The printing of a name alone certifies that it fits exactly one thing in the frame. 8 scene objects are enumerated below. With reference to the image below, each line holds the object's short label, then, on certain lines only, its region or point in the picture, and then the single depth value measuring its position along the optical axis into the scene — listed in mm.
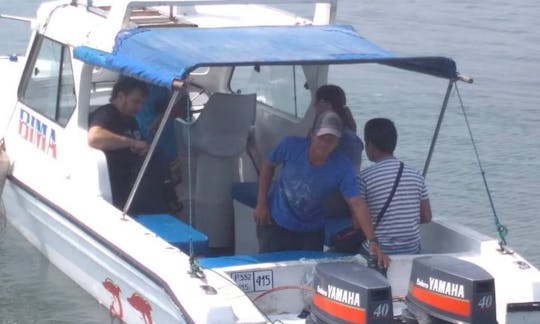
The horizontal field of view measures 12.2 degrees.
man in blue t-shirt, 13217
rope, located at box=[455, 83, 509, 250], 13313
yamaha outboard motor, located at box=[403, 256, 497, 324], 11521
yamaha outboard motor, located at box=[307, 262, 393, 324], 11240
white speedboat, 11781
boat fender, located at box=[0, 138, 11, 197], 16483
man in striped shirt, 13380
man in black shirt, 14520
